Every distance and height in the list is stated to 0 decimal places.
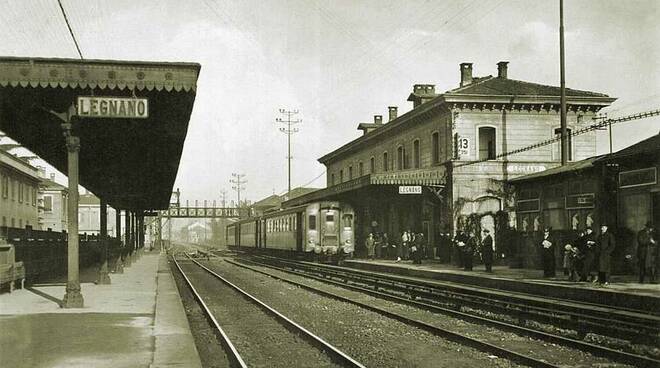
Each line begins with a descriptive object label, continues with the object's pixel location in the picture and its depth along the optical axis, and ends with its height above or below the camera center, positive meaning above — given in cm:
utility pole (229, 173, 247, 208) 9915 +488
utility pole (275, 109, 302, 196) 5844 +786
